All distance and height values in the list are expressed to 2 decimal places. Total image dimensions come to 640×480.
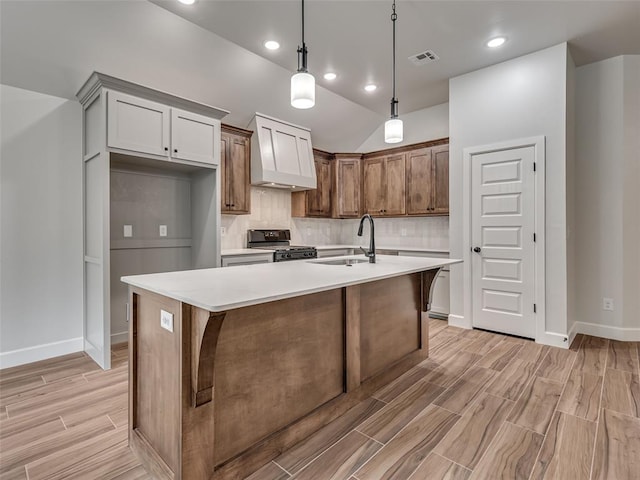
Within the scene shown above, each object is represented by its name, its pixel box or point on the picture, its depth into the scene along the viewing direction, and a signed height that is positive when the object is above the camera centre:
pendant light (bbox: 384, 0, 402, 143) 2.56 +0.85
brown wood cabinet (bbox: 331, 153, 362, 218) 5.40 +0.86
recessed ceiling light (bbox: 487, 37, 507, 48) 3.20 +1.92
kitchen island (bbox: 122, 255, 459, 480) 1.38 -0.63
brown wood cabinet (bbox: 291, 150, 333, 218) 5.13 +0.67
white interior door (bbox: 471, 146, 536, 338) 3.45 -0.03
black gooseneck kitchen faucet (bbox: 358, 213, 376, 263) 2.69 -0.12
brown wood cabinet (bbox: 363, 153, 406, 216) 4.96 +0.83
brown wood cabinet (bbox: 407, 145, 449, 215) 4.52 +0.80
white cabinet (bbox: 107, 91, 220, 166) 2.79 +1.01
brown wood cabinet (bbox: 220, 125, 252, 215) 4.03 +0.86
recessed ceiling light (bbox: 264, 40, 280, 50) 3.26 +1.94
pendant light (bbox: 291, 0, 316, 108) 1.93 +0.90
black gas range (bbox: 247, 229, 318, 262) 4.28 -0.08
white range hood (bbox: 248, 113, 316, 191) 4.22 +1.13
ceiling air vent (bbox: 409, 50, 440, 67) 3.44 +1.92
